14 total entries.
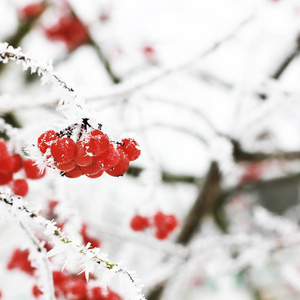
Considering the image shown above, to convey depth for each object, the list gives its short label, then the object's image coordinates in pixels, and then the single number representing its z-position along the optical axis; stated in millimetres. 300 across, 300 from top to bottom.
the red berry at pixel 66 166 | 330
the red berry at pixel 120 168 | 338
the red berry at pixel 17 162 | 381
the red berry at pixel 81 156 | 329
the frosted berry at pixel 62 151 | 327
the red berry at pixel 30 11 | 1062
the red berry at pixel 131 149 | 346
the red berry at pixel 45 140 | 333
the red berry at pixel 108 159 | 333
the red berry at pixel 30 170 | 387
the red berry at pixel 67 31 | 1116
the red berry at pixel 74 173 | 338
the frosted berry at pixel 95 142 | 327
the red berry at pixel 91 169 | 337
